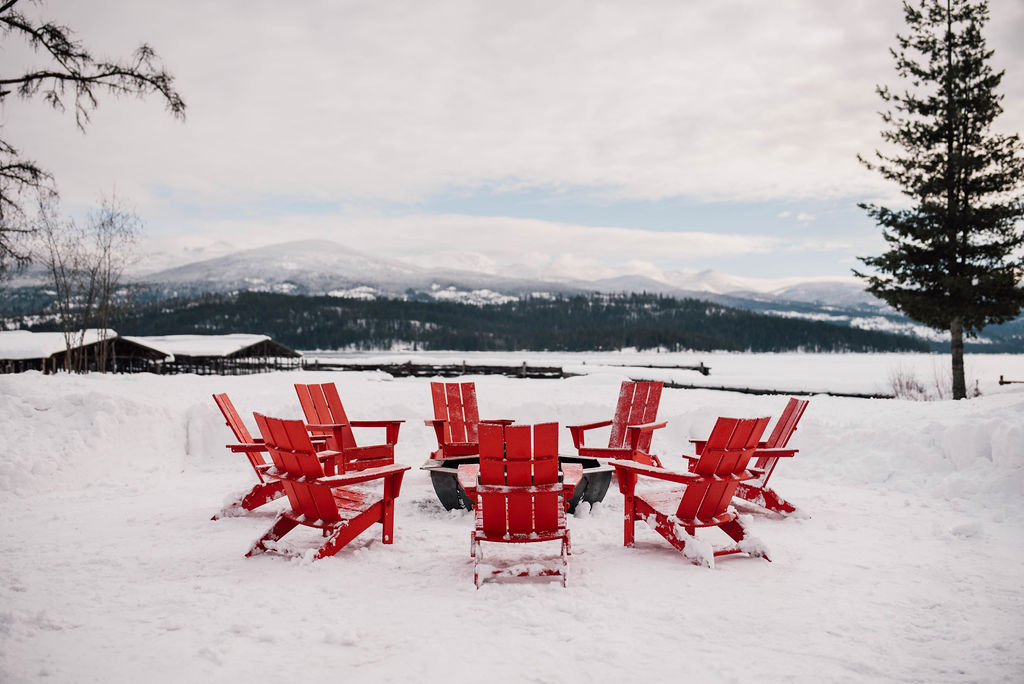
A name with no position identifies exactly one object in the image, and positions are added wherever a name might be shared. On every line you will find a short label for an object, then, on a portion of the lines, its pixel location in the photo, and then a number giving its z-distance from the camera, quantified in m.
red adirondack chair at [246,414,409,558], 4.34
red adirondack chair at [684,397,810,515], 5.64
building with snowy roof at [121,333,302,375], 38.31
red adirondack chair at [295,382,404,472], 6.75
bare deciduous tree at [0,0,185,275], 9.38
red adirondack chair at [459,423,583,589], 4.09
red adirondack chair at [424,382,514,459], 7.26
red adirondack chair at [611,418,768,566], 4.38
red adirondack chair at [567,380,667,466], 7.06
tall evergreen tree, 17.38
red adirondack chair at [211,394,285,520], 5.54
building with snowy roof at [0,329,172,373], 29.98
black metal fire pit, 5.78
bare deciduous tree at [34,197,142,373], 20.36
